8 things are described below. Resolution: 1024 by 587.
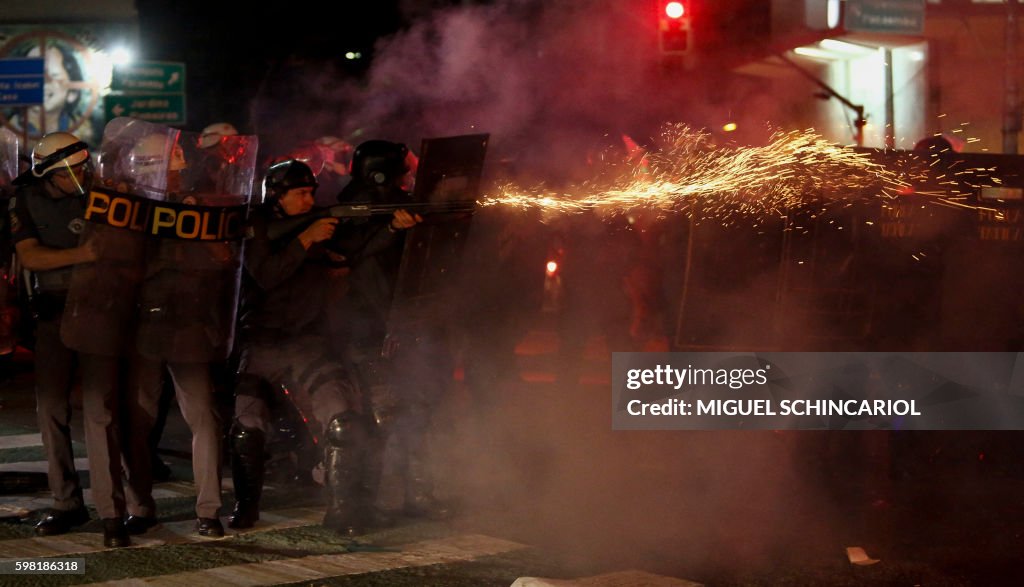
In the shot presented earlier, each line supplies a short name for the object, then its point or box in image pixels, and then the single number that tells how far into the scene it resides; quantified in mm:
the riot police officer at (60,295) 5703
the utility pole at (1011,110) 15055
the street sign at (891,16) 17156
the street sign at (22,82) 21547
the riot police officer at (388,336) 6527
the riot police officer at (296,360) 6031
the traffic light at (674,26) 13562
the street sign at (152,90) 22391
